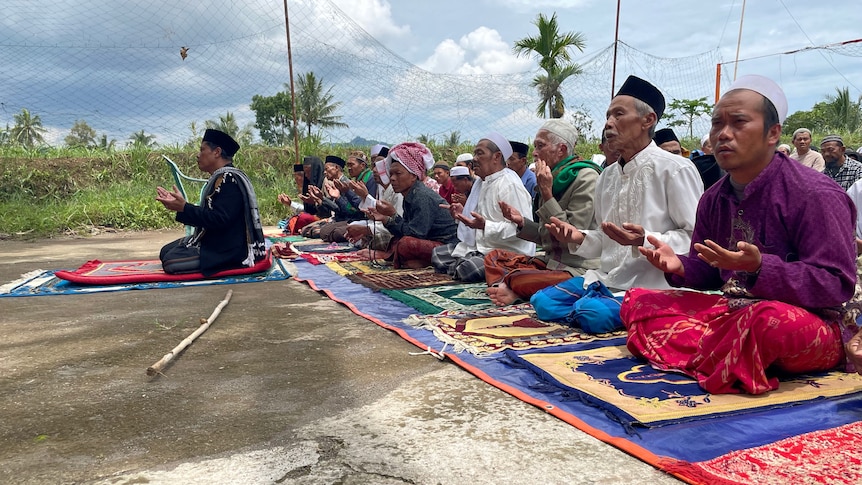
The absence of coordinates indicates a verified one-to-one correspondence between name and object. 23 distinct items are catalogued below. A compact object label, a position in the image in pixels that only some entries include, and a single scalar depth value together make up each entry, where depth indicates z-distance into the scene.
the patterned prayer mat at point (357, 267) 5.88
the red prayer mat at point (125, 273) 5.15
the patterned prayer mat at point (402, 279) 4.89
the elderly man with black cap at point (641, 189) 3.06
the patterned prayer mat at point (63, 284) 4.86
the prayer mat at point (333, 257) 6.63
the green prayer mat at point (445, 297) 4.06
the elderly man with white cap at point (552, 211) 3.92
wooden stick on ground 2.65
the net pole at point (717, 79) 11.11
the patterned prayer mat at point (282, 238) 9.01
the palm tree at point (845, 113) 21.14
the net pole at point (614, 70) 10.62
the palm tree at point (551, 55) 14.59
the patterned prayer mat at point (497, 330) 3.01
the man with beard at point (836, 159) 7.26
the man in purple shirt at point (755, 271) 2.16
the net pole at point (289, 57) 10.53
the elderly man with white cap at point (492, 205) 4.84
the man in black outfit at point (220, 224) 5.29
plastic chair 5.85
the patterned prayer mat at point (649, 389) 2.05
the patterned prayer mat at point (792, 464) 1.58
